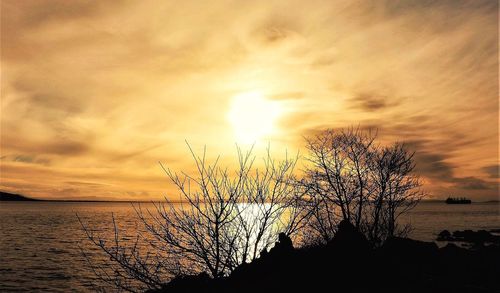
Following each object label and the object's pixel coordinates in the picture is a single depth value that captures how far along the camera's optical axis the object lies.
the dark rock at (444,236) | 67.88
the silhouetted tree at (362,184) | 24.41
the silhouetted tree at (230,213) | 13.42
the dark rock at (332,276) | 13.77
